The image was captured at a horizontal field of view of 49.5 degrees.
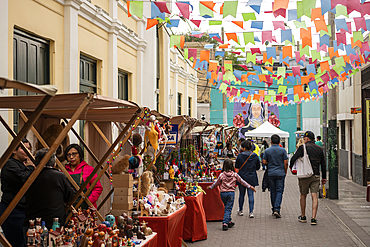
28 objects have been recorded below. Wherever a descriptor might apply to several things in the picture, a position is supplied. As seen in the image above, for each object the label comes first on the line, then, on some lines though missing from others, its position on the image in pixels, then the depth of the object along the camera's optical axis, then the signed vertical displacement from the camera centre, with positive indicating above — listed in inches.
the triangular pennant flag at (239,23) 384.0 +105.3
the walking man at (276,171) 415.2 -39.7
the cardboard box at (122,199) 223.5 -36.8
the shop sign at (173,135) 354.0 -1.8
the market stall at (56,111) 142.2 +13.1
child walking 363.3 -48.5
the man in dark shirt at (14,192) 216.7 -31.8
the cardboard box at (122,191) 224.3 -32.8
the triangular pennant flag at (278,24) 391.2 +106.1
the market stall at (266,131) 888.3 +2.8
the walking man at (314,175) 377.7 -39.2
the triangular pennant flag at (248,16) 367.6 +107.4
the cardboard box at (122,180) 225.1 -26.5
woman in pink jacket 249.9 -20.7
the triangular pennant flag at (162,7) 362.6 +114.8
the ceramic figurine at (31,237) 162.7 -42.0
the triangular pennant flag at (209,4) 350.0 +112.7
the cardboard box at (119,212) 223.5 -44.1
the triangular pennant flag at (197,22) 399.4 +110.8
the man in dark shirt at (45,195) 188.5 -29.3
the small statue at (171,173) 362.3 -36.1
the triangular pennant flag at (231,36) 442.6 +107.0
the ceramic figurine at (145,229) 214.7 -51.8
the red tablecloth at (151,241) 200.8 -56.2
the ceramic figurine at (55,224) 175.6 -39.7
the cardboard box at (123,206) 223.8 -40.7
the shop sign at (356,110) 656.4 +37.0
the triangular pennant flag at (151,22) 394.3 +110.2
